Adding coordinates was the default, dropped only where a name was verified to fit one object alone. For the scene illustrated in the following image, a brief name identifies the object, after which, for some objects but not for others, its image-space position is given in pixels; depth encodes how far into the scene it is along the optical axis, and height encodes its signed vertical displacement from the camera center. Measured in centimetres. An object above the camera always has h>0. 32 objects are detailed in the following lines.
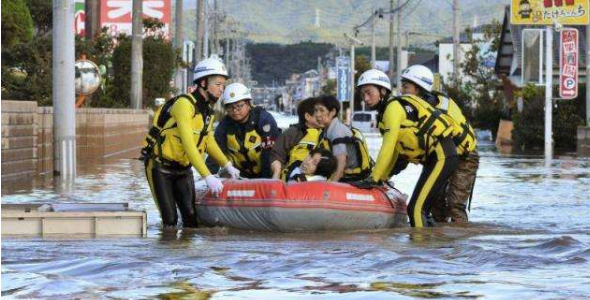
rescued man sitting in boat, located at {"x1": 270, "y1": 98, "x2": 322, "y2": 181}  1448 -51
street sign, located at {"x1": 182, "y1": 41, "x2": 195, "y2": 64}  9528 +323
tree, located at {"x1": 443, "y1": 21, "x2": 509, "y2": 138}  6341 +26
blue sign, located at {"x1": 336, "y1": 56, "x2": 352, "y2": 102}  10488 +123
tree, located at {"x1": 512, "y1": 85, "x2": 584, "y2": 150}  4638 -91
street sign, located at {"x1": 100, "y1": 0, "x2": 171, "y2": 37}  5593 +321
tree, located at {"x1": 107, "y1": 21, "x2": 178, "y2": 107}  4609 +80
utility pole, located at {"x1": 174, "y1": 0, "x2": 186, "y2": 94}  5874 +272
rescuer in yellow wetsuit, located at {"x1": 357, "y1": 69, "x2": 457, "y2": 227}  1362 -43
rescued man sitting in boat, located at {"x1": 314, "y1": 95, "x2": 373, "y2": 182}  1420 -49
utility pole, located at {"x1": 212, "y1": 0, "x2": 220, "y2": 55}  11279 +552
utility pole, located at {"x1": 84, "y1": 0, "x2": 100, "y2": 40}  4491 +247
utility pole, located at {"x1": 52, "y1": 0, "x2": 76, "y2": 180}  2280 +3
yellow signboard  4391 +271
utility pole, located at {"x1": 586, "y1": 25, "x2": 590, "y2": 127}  4353 +70
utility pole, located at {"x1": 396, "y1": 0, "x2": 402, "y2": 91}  8661 +429
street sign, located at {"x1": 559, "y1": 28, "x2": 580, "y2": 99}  4278 +100
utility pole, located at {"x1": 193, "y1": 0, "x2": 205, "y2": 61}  7164 +349
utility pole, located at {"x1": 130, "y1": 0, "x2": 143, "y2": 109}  4062 +116
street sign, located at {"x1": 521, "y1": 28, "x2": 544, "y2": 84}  4831 +150
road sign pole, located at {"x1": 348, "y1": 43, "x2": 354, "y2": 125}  10214 +131
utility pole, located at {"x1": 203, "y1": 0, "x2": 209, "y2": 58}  8119 +319
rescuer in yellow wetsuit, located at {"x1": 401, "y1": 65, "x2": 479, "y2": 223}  1422 -56
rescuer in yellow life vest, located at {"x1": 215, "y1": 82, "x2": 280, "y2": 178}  1475 -43
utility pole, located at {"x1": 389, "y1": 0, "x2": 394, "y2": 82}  9668 +458
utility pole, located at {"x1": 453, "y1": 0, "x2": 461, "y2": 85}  7025 +320
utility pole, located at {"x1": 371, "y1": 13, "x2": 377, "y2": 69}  10195 +428
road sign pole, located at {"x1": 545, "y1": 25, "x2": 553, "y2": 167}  4188 +5
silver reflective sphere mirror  3067 +37
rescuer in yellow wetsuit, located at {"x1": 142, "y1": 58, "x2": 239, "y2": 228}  1313 -49
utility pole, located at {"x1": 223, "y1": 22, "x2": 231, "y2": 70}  16458 +668
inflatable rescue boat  1360 -112
